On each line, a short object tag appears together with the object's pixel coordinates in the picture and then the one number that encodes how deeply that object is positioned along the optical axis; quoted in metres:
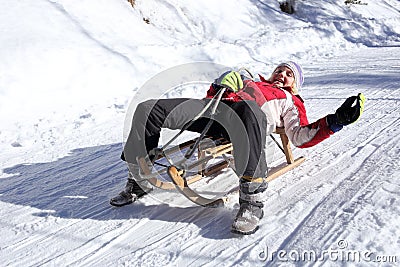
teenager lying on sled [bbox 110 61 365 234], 2.32
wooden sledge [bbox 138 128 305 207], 2.50
